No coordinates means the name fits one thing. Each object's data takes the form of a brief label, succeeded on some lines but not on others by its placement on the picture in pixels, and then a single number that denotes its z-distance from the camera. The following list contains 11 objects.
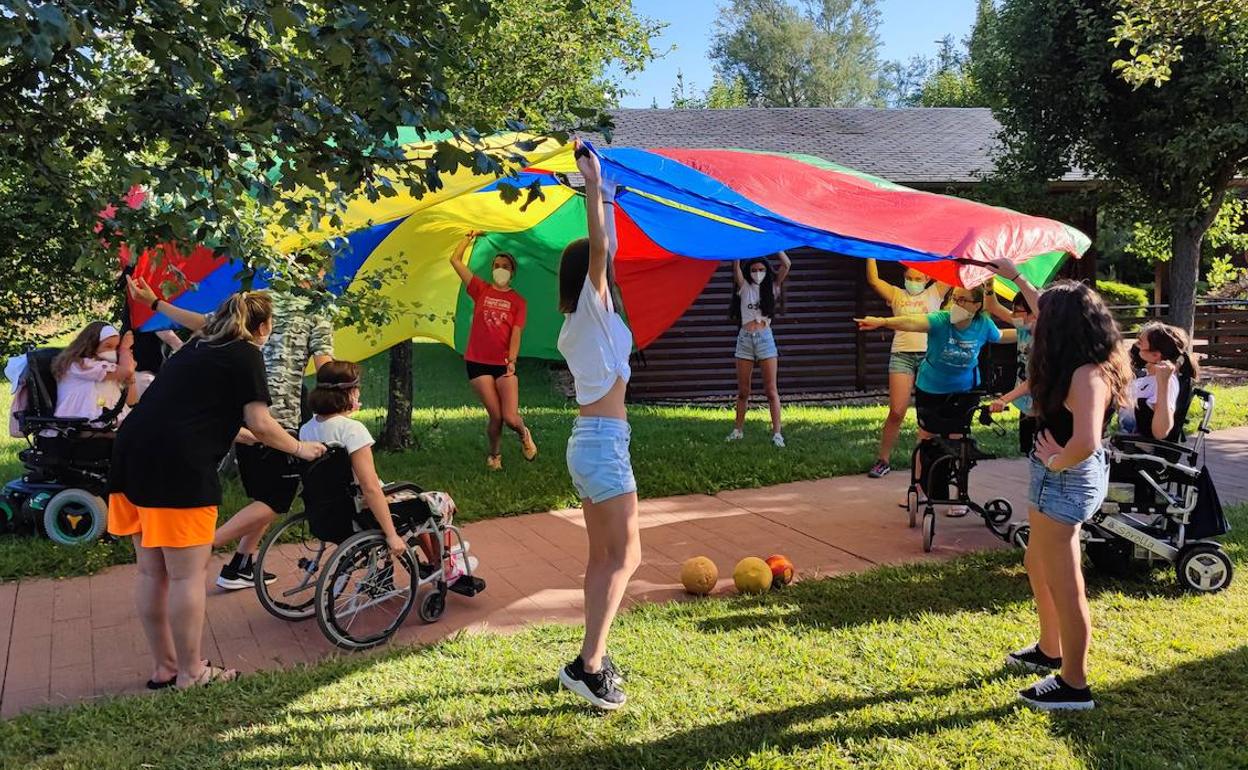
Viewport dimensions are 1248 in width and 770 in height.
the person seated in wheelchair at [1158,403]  4.87
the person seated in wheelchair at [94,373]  6.35
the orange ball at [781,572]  5.12
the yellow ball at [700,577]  5.00
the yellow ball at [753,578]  5.00
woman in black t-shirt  3.67
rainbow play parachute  5.19
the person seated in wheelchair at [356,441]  4.14
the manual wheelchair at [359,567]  4.18
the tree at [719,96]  43.78
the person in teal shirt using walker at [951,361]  5.93
